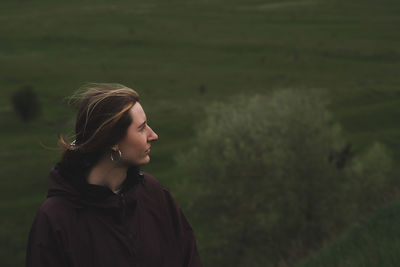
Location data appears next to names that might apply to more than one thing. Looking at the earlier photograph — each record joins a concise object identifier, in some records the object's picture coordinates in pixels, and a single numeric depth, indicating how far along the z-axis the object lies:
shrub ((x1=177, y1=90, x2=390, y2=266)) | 37.78
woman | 4.12
